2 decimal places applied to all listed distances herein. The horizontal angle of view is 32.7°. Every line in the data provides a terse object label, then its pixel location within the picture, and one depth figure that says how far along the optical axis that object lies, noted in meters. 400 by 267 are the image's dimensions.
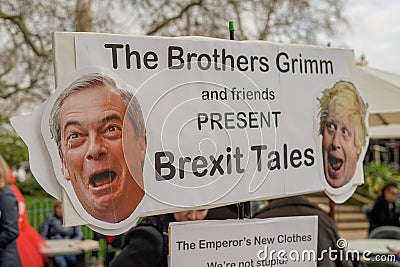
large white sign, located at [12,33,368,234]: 2.36
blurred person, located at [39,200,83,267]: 8.35
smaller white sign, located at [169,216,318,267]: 2.60
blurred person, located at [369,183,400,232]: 8.88
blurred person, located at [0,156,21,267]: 4.64
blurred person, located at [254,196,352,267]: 3.34
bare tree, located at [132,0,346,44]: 12.05
